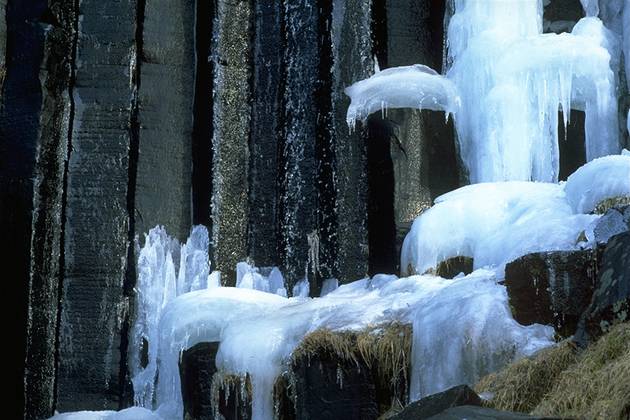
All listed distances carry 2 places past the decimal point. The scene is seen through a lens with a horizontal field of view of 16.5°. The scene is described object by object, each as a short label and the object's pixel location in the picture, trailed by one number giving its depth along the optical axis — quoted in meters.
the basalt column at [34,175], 18.60
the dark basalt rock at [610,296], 10.16
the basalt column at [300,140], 18.64
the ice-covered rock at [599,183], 13.31
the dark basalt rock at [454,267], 15.38
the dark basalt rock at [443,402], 9.20
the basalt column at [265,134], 19.34
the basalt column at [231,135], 19.28
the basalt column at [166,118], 19.03
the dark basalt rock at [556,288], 11.29
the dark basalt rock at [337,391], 12.68
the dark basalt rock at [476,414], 8.35
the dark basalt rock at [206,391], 13.84
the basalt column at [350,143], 18.15
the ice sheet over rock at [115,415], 15.64
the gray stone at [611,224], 11.35
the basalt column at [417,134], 18.37
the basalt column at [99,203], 18.43
